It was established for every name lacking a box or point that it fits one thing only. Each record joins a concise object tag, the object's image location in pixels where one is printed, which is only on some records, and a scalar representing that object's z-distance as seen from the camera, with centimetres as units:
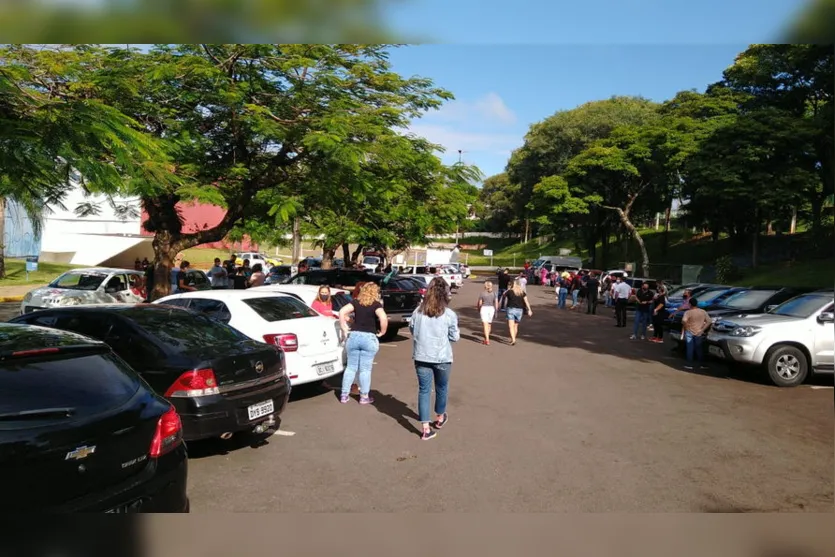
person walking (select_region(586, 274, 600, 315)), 2320
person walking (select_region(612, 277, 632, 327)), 1905
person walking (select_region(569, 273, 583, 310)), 2664
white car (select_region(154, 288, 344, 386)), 795
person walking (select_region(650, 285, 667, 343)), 1571
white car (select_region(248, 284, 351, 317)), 1122
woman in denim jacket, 670
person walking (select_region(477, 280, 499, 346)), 1496
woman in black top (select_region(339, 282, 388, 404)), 804
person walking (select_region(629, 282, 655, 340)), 1578
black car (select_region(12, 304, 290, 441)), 557
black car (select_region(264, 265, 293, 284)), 2436
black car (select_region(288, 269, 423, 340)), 1509
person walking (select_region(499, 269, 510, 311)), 2553
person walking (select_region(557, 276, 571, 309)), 2637
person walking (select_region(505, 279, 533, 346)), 1480
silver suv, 987
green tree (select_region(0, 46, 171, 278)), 596
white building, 3759
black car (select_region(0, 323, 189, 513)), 314
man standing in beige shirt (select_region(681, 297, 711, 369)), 1205
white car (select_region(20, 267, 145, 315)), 1463
